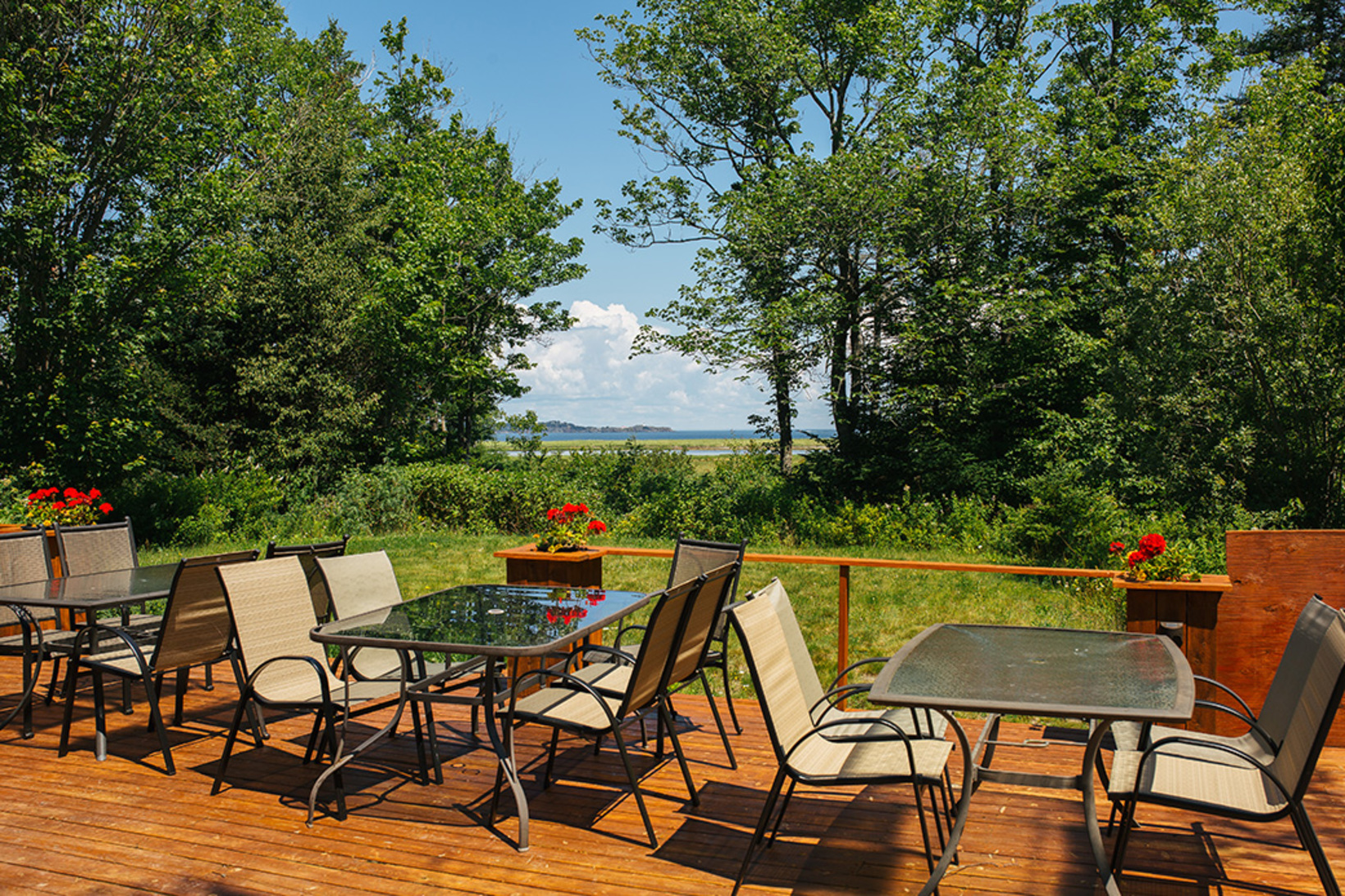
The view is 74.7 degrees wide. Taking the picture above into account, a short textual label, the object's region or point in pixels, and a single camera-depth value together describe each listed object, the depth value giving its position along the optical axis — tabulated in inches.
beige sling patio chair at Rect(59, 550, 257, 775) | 159.8
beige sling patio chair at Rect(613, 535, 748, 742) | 174.4
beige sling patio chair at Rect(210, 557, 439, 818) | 145.7
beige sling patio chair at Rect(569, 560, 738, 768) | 151.1
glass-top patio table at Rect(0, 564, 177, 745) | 167.6
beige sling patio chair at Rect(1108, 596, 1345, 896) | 96.7
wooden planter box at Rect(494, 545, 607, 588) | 214.2
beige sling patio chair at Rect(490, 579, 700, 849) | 132.8
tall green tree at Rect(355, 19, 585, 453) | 756.6
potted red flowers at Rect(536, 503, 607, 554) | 215.6
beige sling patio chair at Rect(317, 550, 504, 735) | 164.9
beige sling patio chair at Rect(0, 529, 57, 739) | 181.0
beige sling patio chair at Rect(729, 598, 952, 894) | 112.3
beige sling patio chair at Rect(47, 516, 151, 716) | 219.5
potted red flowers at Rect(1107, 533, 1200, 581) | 170.7
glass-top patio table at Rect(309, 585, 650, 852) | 133.3
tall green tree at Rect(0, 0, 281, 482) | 481.7
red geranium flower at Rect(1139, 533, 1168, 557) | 169.2
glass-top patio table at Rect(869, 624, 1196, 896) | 100.0
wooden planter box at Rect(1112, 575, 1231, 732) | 169.9
